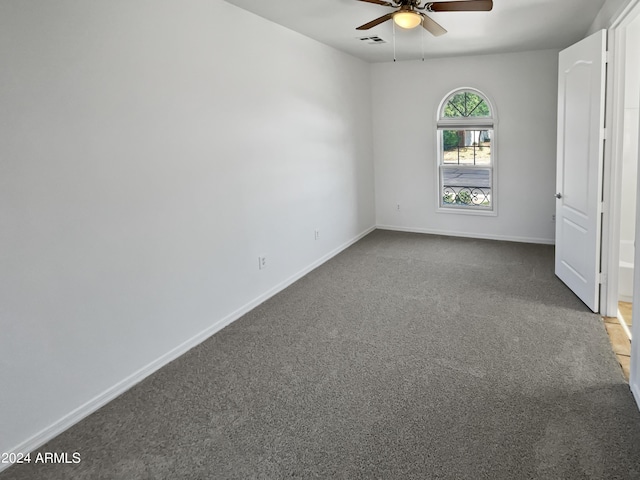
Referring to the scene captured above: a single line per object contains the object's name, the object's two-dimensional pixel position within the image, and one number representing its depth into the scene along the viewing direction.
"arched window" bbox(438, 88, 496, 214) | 6.22
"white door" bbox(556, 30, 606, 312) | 3.59
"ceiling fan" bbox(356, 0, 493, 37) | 2.98
